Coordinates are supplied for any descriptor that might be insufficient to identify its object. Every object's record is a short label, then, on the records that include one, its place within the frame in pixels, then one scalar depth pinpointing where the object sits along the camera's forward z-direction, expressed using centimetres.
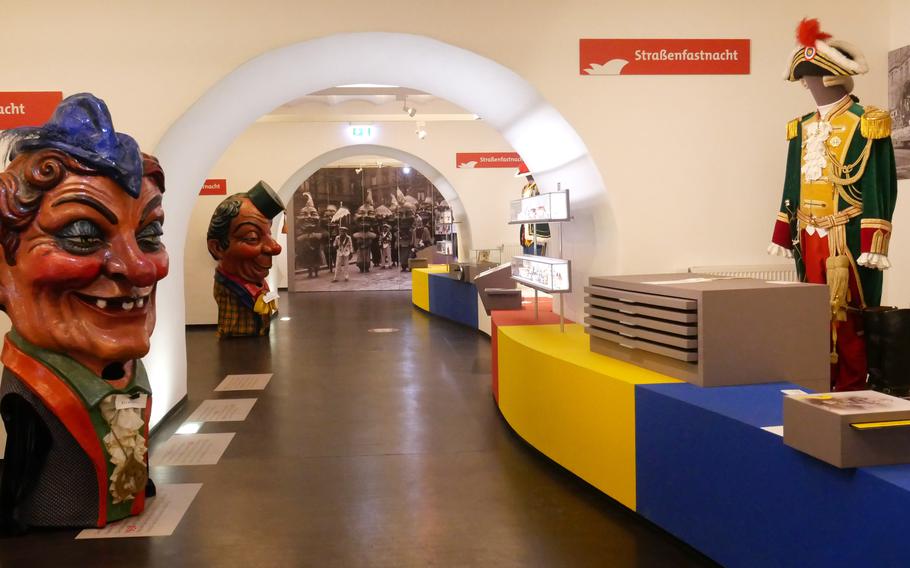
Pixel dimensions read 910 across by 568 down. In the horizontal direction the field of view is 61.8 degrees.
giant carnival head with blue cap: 311
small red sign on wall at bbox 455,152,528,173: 1325
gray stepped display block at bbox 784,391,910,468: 213
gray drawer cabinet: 317
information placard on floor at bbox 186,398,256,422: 543
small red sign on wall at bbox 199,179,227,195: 1097
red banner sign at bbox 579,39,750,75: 468
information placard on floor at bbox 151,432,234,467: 441
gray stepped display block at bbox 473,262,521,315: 722
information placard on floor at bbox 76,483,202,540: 334
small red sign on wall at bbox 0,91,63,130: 437
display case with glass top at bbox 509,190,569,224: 487
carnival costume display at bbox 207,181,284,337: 939
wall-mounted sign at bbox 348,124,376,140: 1244
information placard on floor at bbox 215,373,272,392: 654
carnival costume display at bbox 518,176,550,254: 839
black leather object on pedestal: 358
